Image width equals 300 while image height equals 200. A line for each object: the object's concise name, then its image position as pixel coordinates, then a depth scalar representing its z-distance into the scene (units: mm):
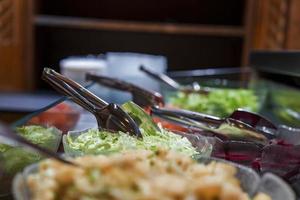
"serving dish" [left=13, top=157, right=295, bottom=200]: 440
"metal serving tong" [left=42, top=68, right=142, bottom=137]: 676
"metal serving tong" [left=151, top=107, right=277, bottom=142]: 744
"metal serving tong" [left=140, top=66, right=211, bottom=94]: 1381
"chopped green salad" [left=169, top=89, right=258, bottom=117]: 1181
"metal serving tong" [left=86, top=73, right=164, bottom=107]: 1009
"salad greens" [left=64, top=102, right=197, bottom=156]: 594
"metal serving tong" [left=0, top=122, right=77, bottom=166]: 436
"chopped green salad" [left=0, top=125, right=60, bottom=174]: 538
